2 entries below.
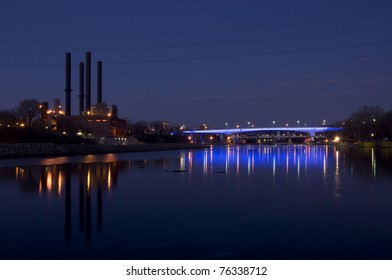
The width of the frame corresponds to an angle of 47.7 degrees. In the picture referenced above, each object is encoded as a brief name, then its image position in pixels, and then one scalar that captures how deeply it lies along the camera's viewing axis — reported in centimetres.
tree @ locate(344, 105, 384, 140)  10462
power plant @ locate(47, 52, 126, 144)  10262
